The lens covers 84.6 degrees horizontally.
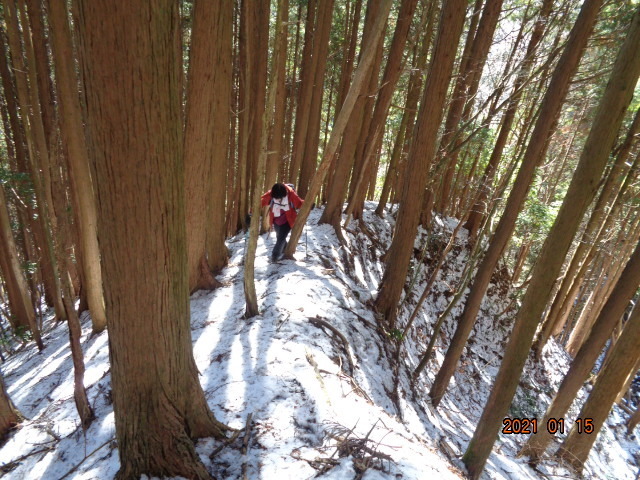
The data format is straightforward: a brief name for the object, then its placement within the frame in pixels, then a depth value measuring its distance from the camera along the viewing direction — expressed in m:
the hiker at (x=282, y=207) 6.18
